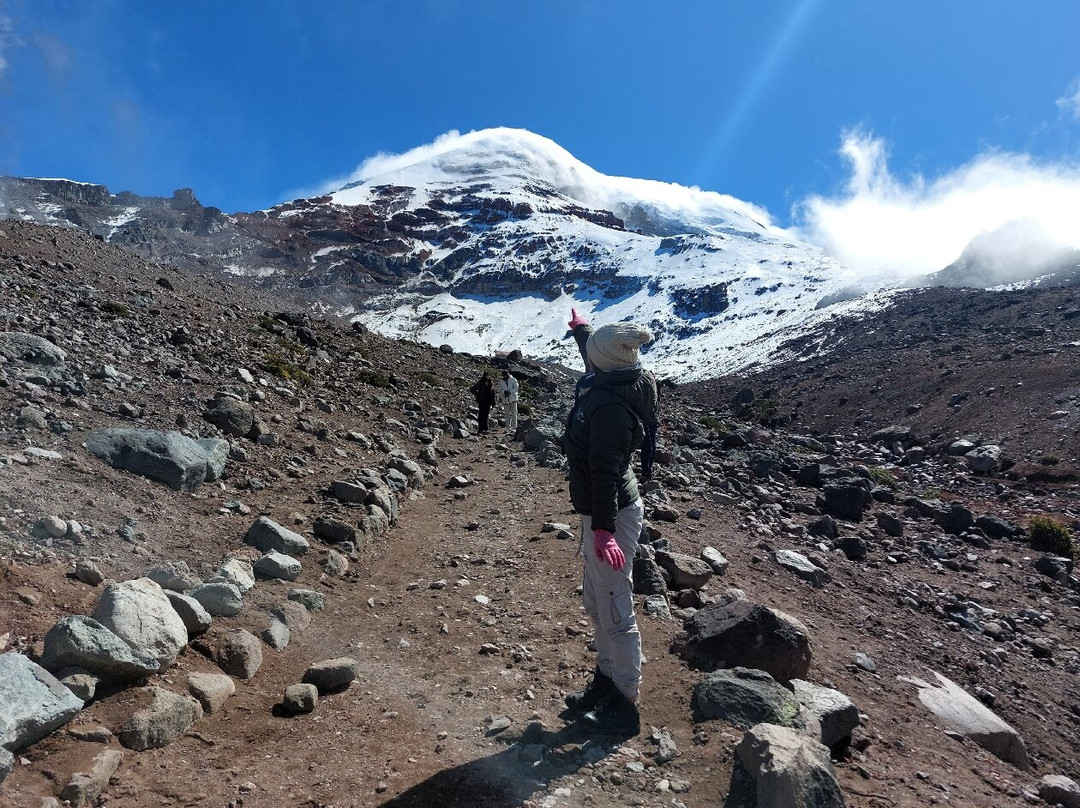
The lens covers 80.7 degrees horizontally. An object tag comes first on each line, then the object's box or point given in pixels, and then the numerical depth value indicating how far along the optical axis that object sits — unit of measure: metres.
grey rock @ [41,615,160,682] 3.53
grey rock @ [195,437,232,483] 7.83
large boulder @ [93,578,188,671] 3.85
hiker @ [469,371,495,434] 17.08
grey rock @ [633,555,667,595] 6.46
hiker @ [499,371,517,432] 17.97
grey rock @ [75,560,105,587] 4.73
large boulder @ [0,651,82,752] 3.00
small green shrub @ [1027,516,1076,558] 11.59
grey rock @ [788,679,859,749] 4.17
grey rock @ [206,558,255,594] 5.39
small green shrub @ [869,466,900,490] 16.19
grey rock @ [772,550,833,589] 8.55
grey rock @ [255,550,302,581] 5.98
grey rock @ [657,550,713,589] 6.86
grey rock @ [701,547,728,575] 7.78
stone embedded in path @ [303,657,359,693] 4.42
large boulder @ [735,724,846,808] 3.03
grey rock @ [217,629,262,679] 4.38
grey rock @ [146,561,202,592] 4.95
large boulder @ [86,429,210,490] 7.02
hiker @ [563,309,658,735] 3.82
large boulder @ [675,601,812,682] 4.82
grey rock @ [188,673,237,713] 3.90
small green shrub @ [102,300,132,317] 14.31
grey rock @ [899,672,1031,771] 5.20
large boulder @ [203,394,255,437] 9.62
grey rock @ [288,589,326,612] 5.70
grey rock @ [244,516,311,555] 6.51
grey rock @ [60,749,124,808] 2.91
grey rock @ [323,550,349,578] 6.63
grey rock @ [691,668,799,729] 4.06
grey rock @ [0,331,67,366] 8.78
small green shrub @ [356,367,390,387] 18.80
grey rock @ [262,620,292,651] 4.90
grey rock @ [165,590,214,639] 4.49
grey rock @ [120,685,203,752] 3.39
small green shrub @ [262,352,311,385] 14.68
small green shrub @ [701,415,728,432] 22.97
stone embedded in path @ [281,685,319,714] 4.11
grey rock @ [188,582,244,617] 4.95
